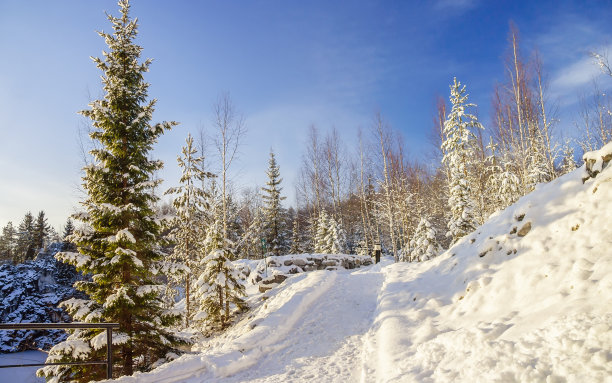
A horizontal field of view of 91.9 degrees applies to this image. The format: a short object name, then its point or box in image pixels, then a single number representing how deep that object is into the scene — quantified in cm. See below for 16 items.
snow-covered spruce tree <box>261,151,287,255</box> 3060
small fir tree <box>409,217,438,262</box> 1640
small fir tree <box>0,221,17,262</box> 4934
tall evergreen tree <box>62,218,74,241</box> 3601
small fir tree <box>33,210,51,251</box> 4197
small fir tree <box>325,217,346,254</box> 2552
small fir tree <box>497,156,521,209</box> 1623
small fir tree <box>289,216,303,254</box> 2989
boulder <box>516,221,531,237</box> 638
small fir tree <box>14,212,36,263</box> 4244
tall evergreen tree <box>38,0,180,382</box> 749
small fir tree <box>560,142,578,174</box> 2063
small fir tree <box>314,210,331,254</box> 2698
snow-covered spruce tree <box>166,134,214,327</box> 1513
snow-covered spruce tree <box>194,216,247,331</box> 1202
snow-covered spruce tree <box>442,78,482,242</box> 1628
